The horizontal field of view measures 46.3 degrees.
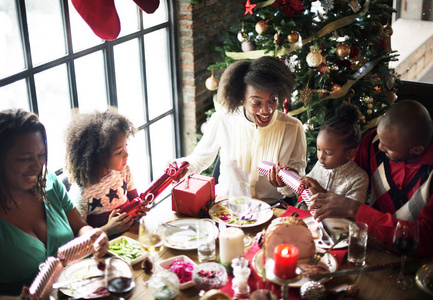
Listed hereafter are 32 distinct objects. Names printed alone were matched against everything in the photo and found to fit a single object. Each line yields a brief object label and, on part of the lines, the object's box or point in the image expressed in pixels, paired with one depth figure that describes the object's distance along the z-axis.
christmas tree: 3.49
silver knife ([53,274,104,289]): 1.87
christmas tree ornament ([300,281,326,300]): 1.81
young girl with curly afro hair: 2.48
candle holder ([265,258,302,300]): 1.60
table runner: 1.87
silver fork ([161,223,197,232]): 2.30
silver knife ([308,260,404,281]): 1.87
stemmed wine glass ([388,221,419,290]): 1.86
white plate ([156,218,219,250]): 2.17
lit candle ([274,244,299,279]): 1.60
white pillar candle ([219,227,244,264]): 2.00
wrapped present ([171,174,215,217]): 2.39
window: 2.85
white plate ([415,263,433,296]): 1.86
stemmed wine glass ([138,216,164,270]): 1.92
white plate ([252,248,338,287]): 1.88
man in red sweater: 2.12
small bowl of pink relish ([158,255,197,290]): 2.02
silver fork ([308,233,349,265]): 2.00
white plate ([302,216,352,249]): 2.12
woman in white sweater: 2.86
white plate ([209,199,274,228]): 2.33
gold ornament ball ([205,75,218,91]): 3.91
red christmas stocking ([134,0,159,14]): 2.80
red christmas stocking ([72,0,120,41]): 2.54
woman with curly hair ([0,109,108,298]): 1.97
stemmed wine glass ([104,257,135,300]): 1.71
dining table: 1.86
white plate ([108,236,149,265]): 2.06
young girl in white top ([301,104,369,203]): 2.46
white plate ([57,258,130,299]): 1.86
